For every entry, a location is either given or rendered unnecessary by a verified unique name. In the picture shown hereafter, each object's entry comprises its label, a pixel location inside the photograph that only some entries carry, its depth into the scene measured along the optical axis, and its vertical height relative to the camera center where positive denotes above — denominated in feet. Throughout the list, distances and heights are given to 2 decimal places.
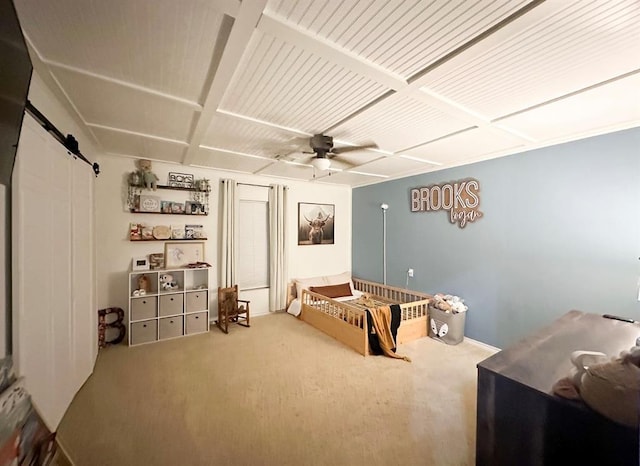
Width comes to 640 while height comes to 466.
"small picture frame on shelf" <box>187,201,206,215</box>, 13.19 +1.09
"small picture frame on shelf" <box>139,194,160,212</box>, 12.11 +1.28
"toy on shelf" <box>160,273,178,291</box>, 12.14 -2.49
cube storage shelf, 11.33 -3.58
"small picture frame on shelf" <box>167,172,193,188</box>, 12.83 +2.53
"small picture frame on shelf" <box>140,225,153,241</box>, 12.12 -0.09
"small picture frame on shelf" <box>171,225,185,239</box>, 12.93 -0.04
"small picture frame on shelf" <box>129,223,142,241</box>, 11.90 -0.09
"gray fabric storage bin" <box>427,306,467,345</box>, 11.42 -4.27
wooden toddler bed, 11.05 -4.11
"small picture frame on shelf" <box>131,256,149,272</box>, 12.06 -1.56
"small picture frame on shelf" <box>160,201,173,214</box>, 12.51 +1.14
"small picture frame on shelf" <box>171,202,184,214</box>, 12.72 +1.12
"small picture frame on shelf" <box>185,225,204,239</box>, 13.30 -0.09
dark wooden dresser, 3.33 -2.67
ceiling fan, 8.88 +2.85
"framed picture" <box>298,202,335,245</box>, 16.83 +0.49
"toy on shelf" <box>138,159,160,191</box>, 11.81 +2.53
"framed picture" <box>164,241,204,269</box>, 12.72 -1.18
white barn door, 4.80 -0.95
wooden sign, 11.68 +1.52
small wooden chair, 13.23 -4.10
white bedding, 14.90 -4.38
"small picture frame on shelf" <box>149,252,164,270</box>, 12.31 -1.49
